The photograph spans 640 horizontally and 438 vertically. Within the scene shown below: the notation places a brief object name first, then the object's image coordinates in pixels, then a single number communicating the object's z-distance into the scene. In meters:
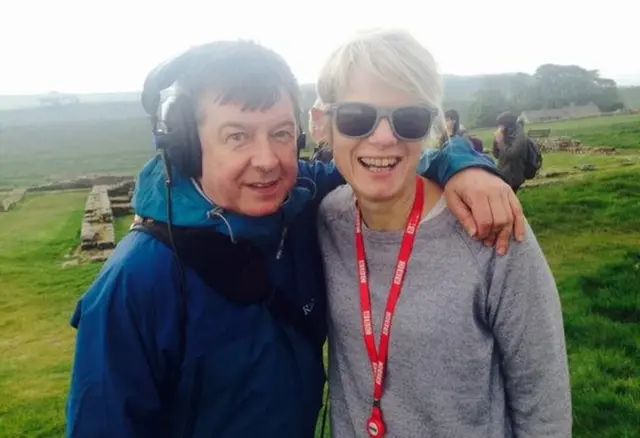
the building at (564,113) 61.88
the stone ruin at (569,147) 24.83
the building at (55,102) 187.45
